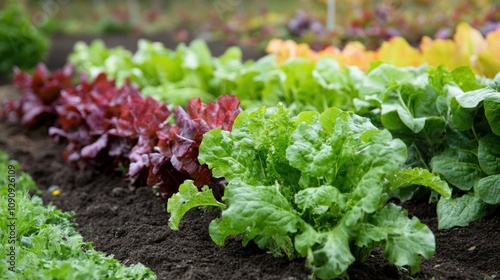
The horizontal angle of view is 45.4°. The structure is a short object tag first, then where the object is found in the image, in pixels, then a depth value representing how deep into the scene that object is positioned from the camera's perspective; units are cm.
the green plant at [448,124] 285
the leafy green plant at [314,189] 220
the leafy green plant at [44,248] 227
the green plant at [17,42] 875
